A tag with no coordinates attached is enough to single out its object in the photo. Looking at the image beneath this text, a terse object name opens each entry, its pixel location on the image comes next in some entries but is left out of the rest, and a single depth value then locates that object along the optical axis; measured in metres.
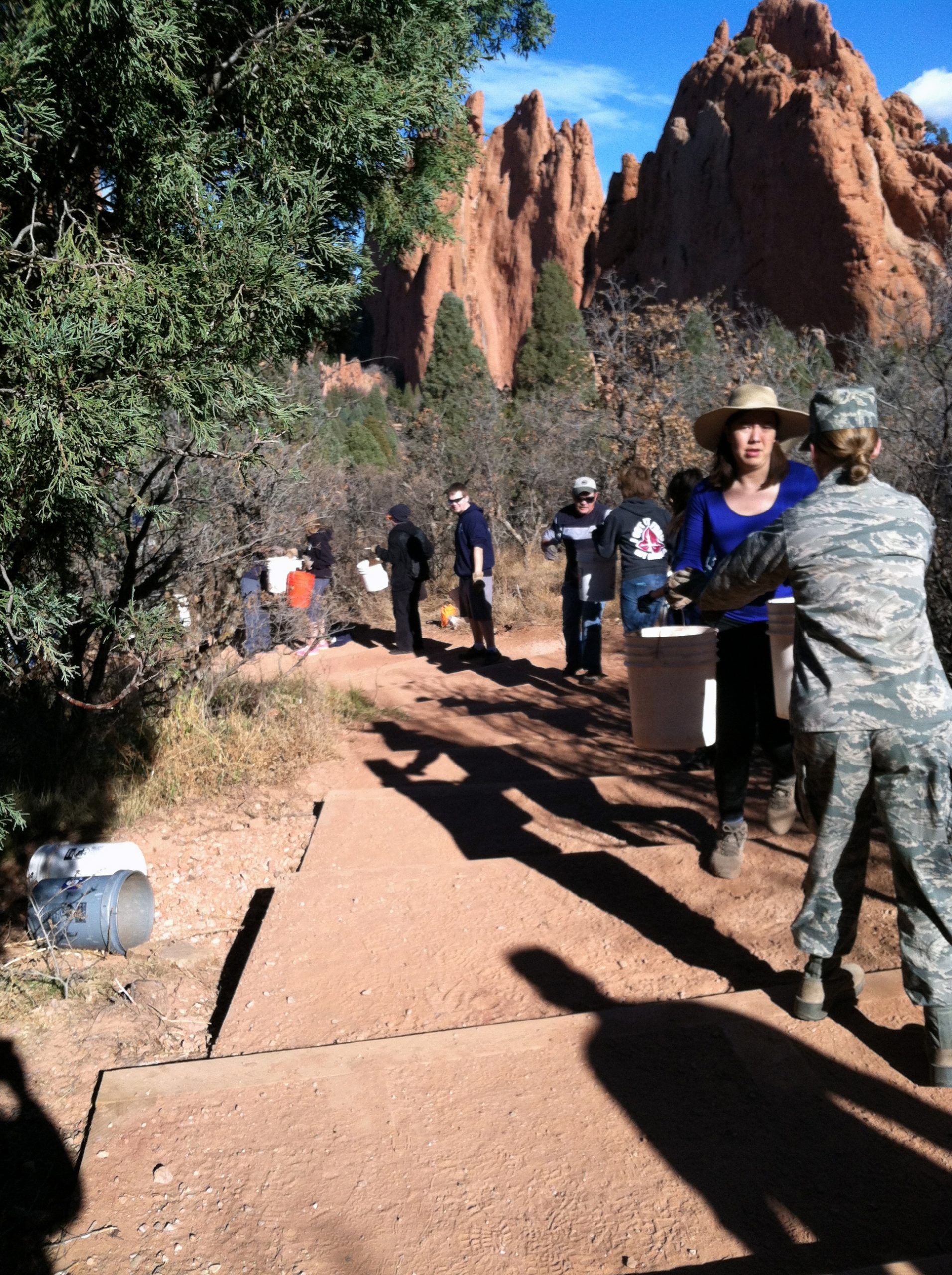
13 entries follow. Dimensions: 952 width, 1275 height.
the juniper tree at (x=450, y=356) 35.78
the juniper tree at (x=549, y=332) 35.97
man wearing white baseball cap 8.62
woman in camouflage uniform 2.56
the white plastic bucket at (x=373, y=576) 12.96
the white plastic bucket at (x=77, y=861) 4.54
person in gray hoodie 7.75
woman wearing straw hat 3.72
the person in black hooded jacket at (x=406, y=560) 11.51
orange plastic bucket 9.52
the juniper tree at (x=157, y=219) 3.08
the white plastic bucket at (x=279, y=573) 9.56
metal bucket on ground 4.19
